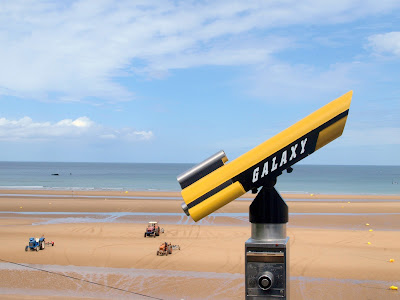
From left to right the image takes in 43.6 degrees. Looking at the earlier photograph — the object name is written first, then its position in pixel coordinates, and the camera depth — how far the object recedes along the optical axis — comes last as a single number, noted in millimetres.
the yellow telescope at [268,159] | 3047
